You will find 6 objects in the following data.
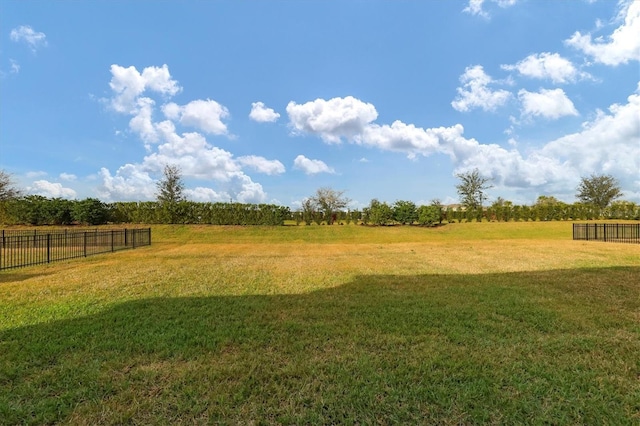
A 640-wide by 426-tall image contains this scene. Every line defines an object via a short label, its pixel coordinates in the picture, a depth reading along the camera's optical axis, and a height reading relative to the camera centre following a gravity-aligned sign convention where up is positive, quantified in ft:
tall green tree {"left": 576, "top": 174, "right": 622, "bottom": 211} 129.59 +10.25
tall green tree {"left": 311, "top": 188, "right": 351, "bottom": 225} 117.94 +5.86
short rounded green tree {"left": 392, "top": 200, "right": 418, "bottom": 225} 84.84 +1.18
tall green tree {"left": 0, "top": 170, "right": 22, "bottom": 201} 95.61 +6.91
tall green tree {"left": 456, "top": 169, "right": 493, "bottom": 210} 128.06 +10.76
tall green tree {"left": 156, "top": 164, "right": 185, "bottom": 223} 109.40 +9.00
